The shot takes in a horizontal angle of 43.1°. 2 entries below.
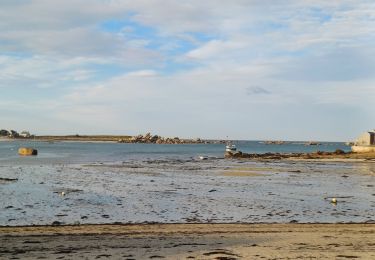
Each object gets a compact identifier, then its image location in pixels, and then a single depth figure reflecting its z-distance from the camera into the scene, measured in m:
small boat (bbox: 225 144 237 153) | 105.07
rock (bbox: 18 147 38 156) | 91.31
